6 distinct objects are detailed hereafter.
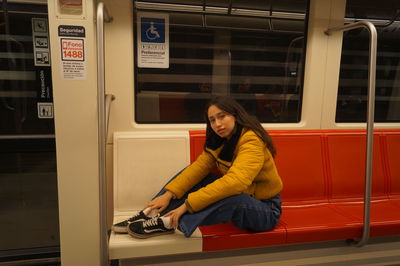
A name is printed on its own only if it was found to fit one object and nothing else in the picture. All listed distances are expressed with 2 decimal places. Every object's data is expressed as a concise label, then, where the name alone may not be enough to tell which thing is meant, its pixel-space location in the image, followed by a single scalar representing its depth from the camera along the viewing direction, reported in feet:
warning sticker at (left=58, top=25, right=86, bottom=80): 6.36
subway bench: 6.20
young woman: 5.92
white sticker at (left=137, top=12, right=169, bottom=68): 8.05
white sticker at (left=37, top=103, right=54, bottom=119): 8.55
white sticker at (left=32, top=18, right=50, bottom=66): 8.14
